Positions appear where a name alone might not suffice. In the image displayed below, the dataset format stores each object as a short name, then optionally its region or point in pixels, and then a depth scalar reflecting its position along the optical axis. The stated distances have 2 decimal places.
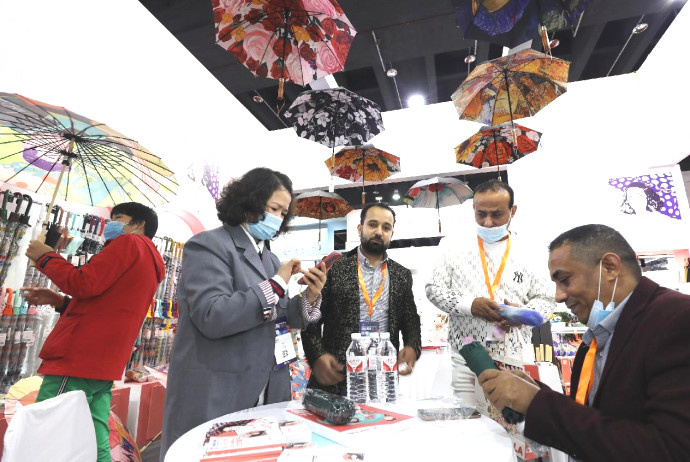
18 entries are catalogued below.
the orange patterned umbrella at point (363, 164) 6.00
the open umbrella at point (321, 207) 6.46
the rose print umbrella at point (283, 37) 3.25
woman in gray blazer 1.46
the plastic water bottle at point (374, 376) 1.64
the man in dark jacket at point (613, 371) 0.84
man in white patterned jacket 2.12
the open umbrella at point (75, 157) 2.33
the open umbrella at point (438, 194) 6.18
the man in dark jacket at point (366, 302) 2.19
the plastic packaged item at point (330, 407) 1.22
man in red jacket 2.18
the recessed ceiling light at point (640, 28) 5.88
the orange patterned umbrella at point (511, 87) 3.87
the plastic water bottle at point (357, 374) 1.58
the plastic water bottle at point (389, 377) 1.63
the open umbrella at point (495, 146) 5.17
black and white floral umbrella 4.86
